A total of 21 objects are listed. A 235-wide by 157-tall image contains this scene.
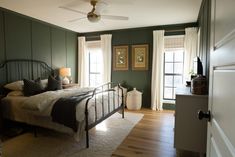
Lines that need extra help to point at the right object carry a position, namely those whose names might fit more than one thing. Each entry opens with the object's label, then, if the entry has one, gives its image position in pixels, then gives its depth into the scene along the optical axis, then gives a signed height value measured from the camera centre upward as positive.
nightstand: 4.60 -0.46
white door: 0.68 -0.06
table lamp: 4.89 -0.09
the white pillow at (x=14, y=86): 3.50 -0.35
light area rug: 2.51 -1.28
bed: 2.62 -0.65
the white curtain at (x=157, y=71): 4.88 -0.02
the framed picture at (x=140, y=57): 5.18 +0.43
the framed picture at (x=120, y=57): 5.42 +0.43
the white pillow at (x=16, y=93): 3.47 -0.50
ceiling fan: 2.99 +1.11
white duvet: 2.63 -0.58
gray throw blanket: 2.53 -0.67
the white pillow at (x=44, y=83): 3.96 -0.33
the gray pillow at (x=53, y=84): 3.95 -0.35
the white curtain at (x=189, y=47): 4.49 +0.65
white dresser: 2.19 -0.74
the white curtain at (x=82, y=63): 5.88 +0.26
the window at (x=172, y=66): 4.82 +0.14
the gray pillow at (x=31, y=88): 3.49 -0.39
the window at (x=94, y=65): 5.87 +0.19
